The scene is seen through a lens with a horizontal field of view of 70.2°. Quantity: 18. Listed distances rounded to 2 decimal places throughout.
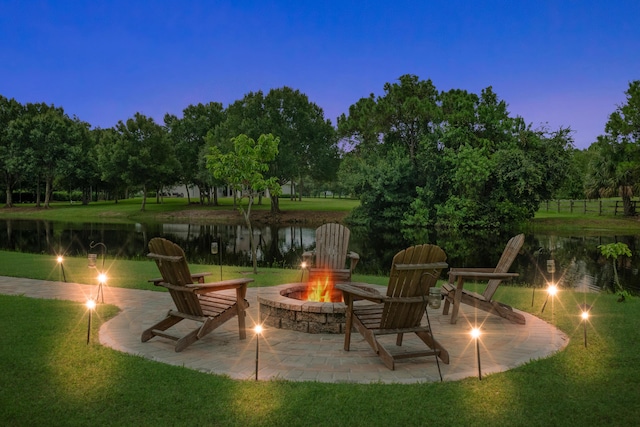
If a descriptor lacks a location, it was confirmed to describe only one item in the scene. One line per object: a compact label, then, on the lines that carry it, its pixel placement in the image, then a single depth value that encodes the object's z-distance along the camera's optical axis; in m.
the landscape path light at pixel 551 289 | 6.72
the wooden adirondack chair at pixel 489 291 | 6.10
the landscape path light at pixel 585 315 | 4.94
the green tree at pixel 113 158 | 42.62
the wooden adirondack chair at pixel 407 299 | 4.39
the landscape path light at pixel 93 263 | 6.65
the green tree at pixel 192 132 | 48.97
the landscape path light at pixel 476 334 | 4.02
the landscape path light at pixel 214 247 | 8.03
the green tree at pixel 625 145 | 33.84
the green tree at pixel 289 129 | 38.31
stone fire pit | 5.53
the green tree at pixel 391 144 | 33.44
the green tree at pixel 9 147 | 43.94
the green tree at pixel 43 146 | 44.53
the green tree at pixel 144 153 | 42.88
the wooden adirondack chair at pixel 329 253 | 7.80
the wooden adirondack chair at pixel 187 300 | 4.81
